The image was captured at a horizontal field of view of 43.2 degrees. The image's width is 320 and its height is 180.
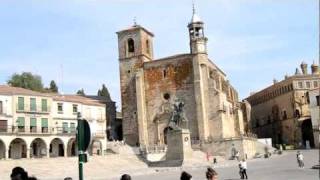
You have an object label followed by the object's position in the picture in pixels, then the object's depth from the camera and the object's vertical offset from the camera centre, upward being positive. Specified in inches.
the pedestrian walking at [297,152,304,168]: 948.1 -52.5
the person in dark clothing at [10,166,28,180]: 201.7 -10.8
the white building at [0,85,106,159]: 1535.8 +107.5
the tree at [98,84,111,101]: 2645.4 +368.9
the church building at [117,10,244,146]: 1868.0 +256.5
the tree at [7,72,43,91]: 2288.7 +402.9
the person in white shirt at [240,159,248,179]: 767.3 -49.2
